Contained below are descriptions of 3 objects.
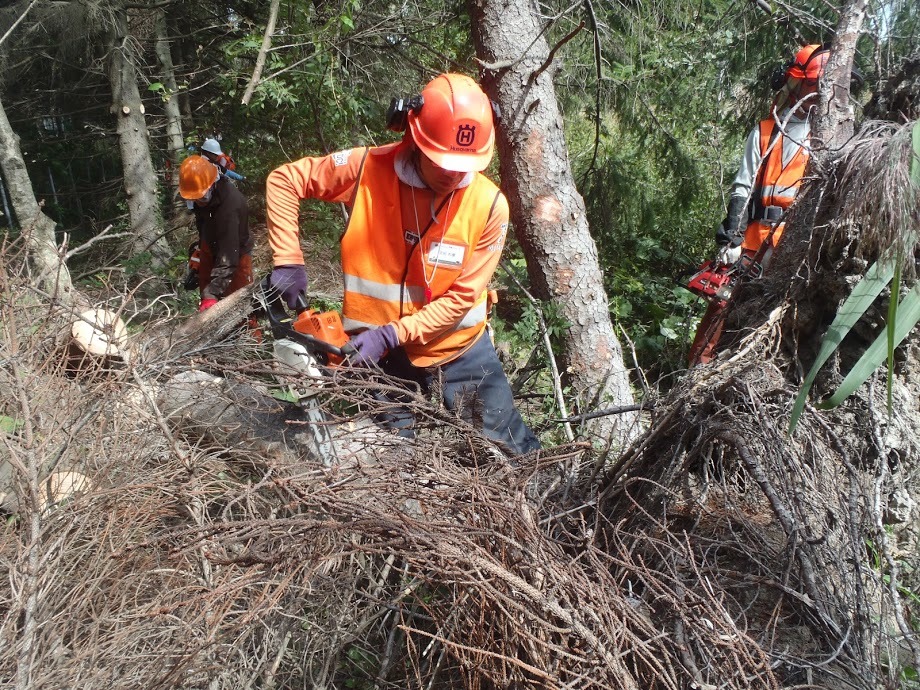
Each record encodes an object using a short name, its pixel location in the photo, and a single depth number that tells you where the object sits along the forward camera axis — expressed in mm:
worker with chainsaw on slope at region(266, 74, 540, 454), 2816
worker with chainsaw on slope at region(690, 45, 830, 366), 3928
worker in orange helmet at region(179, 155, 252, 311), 4863
